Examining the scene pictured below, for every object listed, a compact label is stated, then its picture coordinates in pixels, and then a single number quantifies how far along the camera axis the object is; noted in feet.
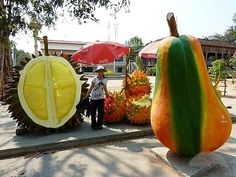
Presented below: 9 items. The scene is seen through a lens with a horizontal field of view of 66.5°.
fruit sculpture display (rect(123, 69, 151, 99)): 15.02
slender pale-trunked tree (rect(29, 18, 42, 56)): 25.57
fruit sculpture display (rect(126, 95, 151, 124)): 13.22
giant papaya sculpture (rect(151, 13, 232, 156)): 8.21
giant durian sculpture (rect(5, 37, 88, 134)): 11.97
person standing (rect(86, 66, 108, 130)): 12.23
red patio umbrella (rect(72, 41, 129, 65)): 15.78
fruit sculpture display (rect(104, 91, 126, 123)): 13.49
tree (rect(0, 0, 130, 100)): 23.37
